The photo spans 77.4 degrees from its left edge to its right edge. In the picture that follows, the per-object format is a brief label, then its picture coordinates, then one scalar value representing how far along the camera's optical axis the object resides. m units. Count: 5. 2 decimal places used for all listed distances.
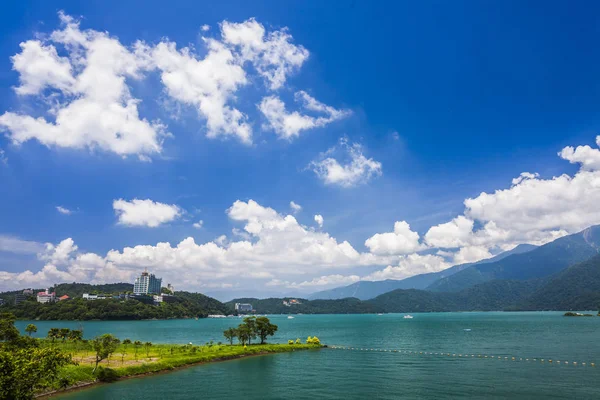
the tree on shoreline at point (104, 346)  66.38
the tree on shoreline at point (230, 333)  106.00
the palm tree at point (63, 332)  97.16
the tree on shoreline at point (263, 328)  109.50
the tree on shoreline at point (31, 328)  94.40
